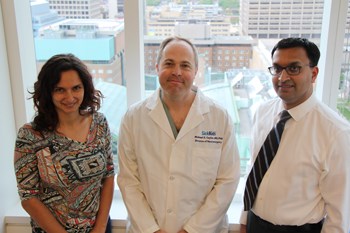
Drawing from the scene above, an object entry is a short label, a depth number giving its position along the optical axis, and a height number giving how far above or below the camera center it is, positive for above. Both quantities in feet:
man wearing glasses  5.06 -2.11
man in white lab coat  5.72 -2.34
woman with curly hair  5.29 -2.06
